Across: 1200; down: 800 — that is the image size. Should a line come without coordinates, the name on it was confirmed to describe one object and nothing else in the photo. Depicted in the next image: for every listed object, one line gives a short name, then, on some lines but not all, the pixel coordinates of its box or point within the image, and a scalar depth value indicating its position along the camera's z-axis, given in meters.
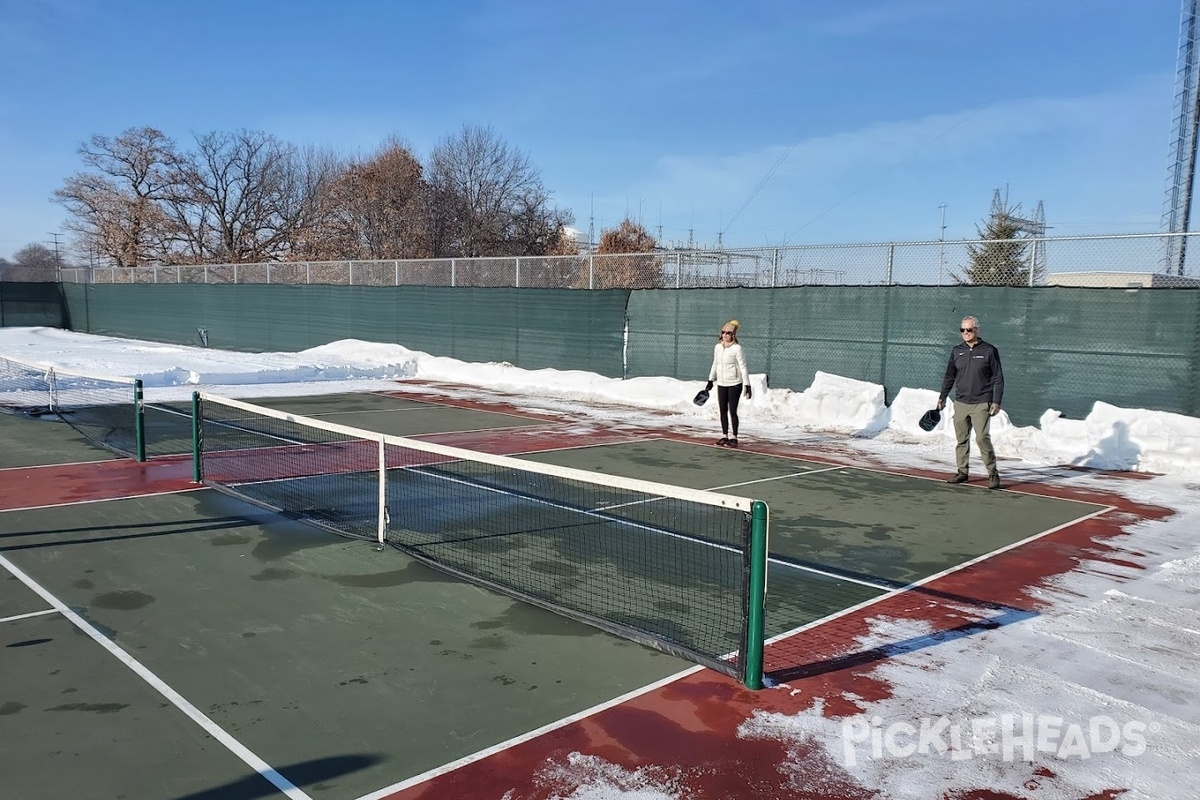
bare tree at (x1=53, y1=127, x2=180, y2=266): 48.84
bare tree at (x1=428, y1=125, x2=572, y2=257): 42.06
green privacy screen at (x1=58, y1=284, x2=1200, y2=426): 12.80
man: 10.00
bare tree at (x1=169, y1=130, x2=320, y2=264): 50.56
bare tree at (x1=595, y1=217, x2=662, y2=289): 20.76
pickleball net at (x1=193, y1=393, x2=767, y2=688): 5.30
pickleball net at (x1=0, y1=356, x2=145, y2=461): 11.97
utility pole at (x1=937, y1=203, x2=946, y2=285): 14.83
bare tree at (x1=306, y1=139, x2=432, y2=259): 40.56
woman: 12.67
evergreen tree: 14.41
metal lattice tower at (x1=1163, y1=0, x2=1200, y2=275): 22.08
